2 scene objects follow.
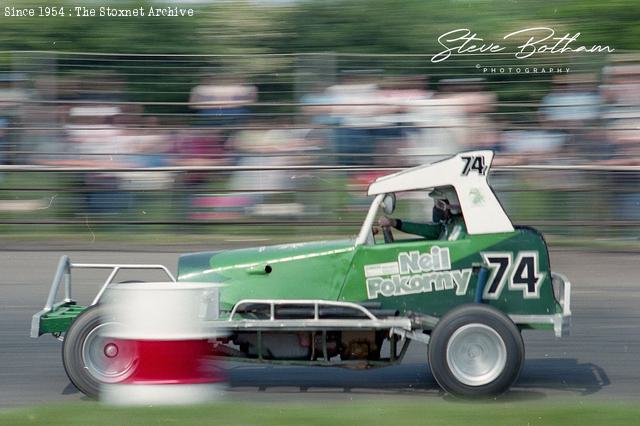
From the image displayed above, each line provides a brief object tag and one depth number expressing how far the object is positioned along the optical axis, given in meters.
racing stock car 14.30
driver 15.11
